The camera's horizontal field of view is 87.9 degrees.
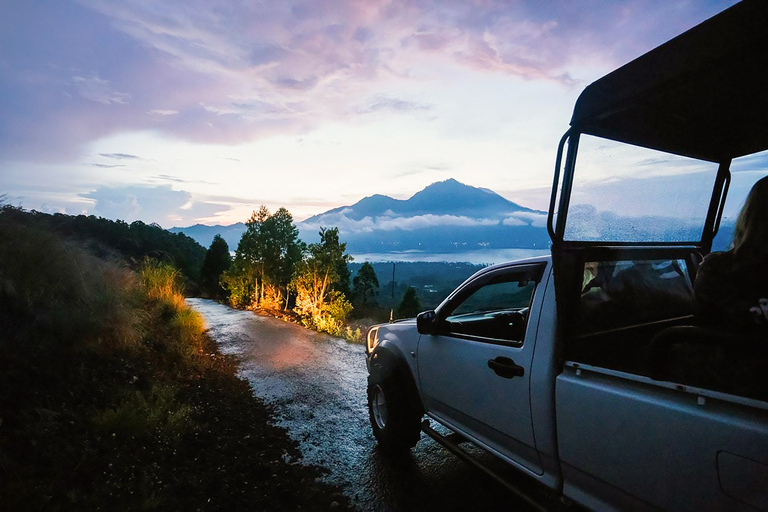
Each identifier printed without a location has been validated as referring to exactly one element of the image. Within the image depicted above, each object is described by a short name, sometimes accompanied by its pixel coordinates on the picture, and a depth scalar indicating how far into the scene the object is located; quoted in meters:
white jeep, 1.68
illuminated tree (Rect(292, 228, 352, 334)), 13.66
